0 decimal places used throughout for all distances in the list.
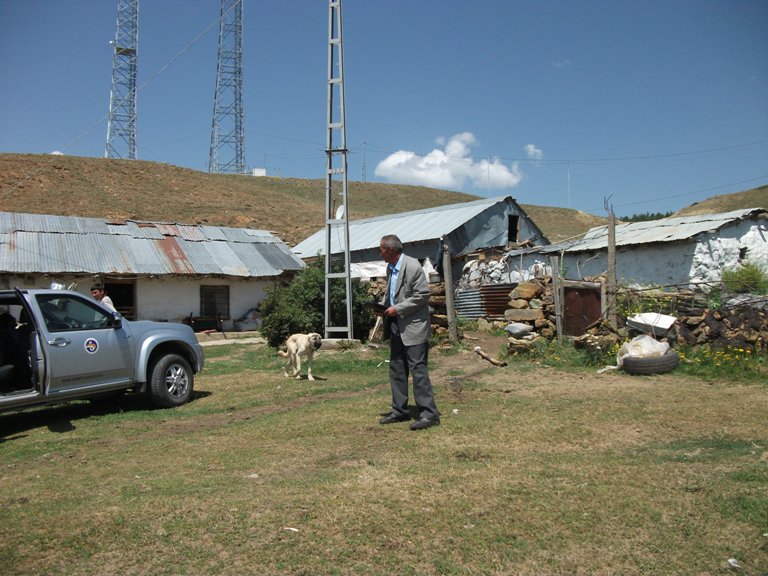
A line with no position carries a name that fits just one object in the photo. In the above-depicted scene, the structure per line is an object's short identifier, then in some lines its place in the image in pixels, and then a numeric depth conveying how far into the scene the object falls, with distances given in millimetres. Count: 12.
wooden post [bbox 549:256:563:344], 12504
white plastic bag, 9844
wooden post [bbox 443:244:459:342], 14133
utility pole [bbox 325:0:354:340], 14297
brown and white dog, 10219
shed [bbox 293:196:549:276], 22922
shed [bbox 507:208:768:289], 16453
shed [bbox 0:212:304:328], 19859
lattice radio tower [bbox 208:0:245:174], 50312
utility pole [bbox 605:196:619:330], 11477
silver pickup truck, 7207
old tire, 9492
